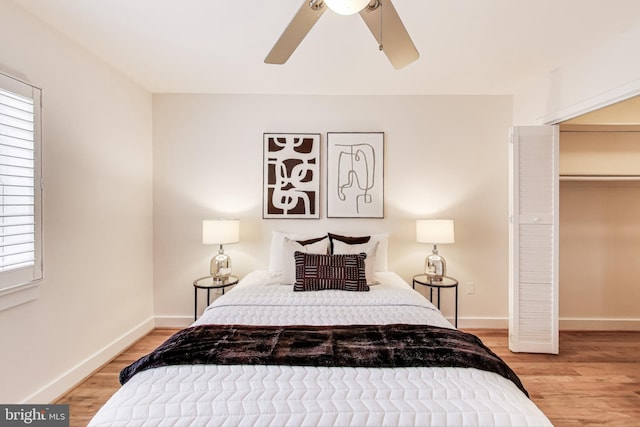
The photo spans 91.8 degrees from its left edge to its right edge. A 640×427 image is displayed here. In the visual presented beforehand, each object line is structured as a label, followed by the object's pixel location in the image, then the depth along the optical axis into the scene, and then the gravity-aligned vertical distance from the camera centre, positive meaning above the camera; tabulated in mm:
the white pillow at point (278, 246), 3045 -347
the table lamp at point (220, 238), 2963 -256
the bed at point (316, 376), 1067 -683
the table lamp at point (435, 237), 2975 -254
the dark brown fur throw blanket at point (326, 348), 1375 -655
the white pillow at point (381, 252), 3053 -407
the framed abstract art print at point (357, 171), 3324 +433
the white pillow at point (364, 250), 2672 -348
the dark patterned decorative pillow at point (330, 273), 2482 -501
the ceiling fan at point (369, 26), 1153 +791
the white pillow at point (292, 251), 2676 -362
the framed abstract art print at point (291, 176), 3320 +380
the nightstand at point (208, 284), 2916 -694
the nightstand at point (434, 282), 2920 -686
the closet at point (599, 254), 3342 -460
